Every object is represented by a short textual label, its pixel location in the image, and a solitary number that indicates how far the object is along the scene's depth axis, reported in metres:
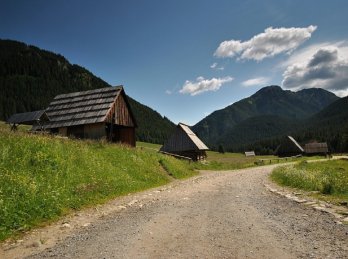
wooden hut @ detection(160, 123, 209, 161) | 56.32
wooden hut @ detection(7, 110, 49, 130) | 34.84
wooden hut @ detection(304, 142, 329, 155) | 101.38
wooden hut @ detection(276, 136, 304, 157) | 99.31
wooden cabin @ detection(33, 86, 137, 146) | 33.94
